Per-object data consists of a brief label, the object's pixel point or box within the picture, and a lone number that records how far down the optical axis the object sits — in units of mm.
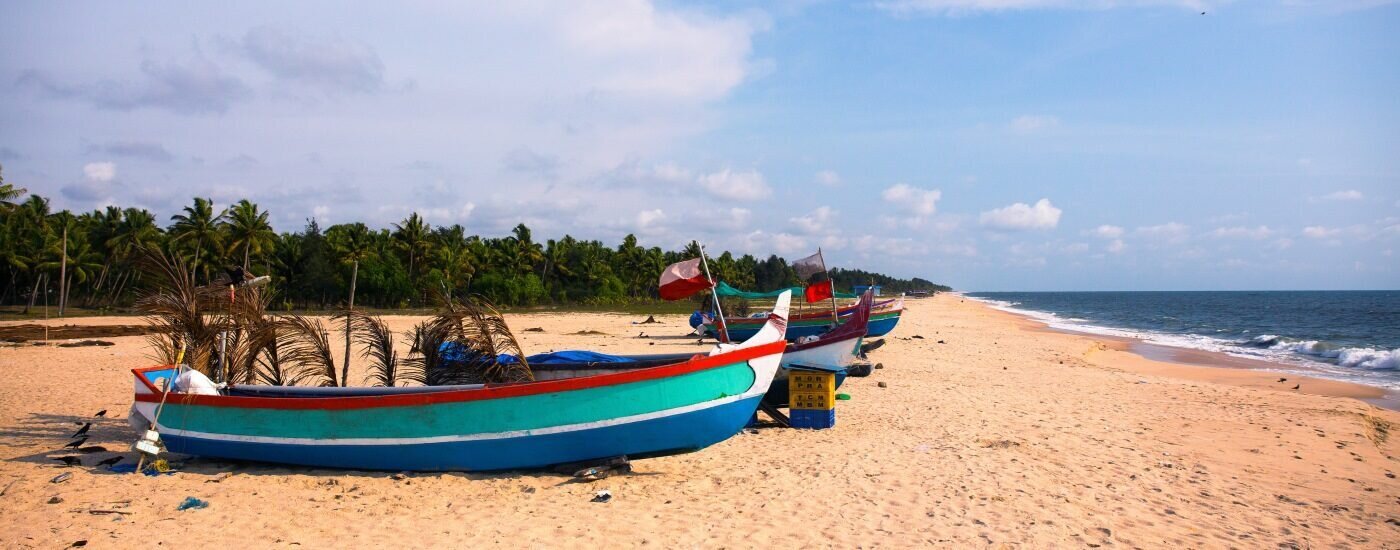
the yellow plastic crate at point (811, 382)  9406
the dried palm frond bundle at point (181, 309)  8141
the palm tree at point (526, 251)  60531
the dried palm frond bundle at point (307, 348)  9039
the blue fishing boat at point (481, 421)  6859
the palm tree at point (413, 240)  52750
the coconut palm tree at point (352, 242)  50188
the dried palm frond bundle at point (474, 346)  7918
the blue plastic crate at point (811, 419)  9484
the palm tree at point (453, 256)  50562
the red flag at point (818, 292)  17406
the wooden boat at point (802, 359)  8961
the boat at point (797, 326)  21578
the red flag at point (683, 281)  8969
